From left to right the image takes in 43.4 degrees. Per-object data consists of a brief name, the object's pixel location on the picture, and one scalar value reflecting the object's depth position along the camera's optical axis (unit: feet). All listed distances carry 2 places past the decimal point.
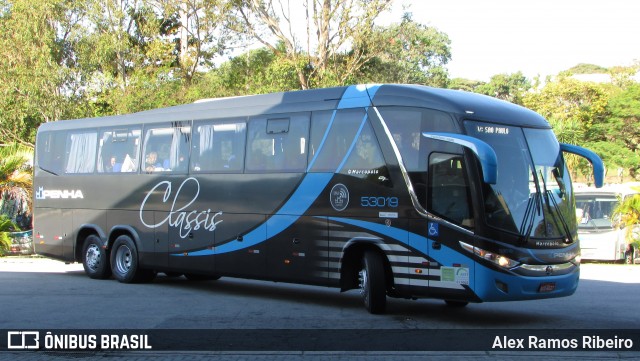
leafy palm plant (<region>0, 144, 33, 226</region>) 80.89
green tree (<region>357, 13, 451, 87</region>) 125.90
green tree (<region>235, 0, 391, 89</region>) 115.75
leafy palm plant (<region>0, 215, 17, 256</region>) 78.79
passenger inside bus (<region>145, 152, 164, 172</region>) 52.44
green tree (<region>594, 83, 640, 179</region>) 169.17
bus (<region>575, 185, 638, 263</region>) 78.59
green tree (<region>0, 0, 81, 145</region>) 122.31
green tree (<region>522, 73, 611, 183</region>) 186.29
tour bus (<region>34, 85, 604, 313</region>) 35.29
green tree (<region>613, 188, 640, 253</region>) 76.59
